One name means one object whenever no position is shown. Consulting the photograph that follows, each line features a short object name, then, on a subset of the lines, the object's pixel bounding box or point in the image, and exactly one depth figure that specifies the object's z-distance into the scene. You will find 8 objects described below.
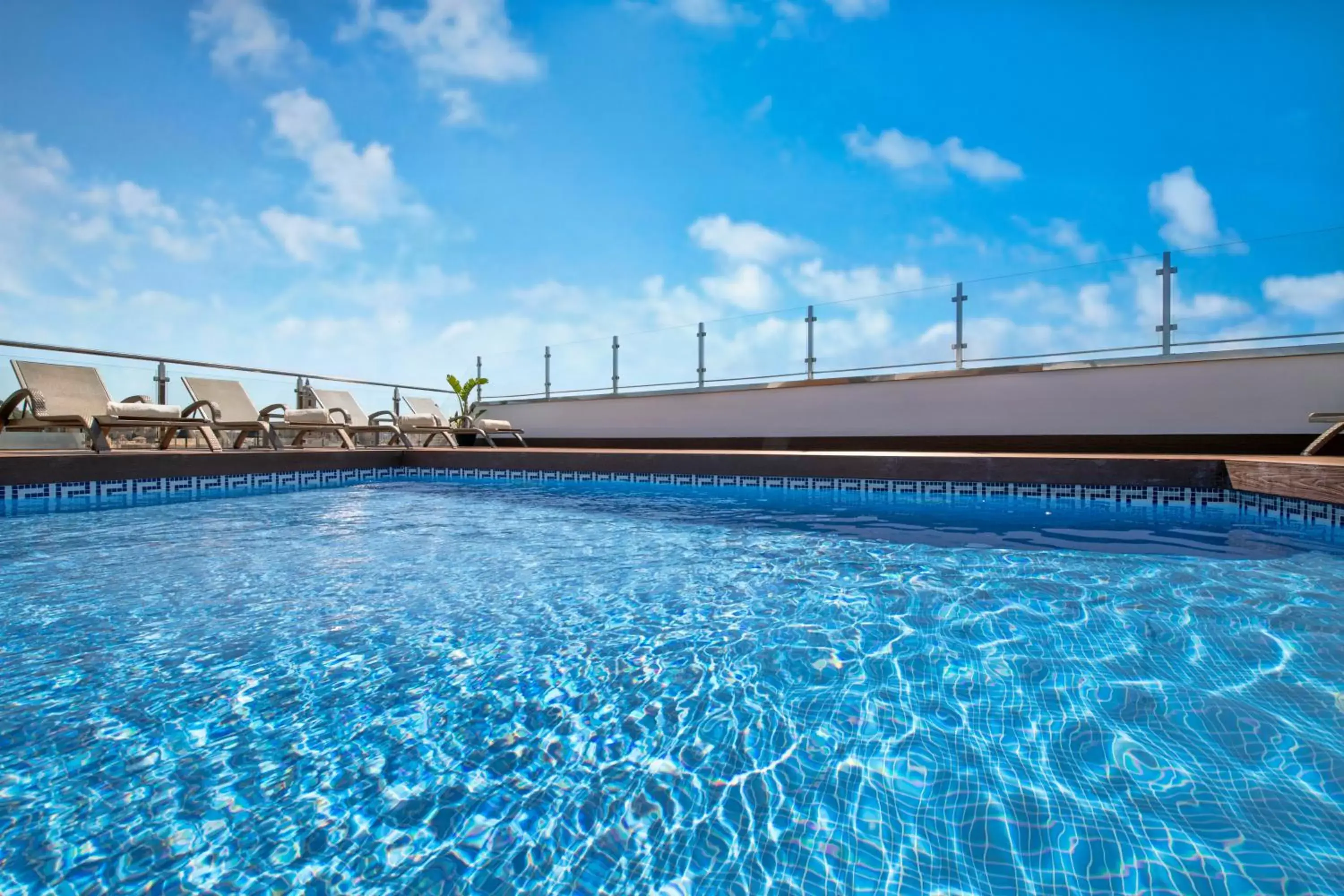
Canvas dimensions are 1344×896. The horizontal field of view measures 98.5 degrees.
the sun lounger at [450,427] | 8.71
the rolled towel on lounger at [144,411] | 5.25
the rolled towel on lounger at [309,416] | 6.77
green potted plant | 11.09
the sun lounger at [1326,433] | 3.91
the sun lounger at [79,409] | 4.97
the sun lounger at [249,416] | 6.46
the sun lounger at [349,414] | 7.86
